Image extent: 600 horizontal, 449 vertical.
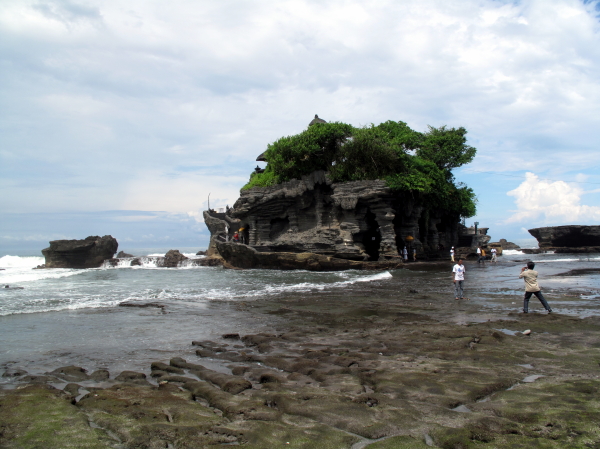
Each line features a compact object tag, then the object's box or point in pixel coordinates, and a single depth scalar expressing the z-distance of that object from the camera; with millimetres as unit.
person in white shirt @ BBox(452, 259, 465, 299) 13563
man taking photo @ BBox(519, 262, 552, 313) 10375
